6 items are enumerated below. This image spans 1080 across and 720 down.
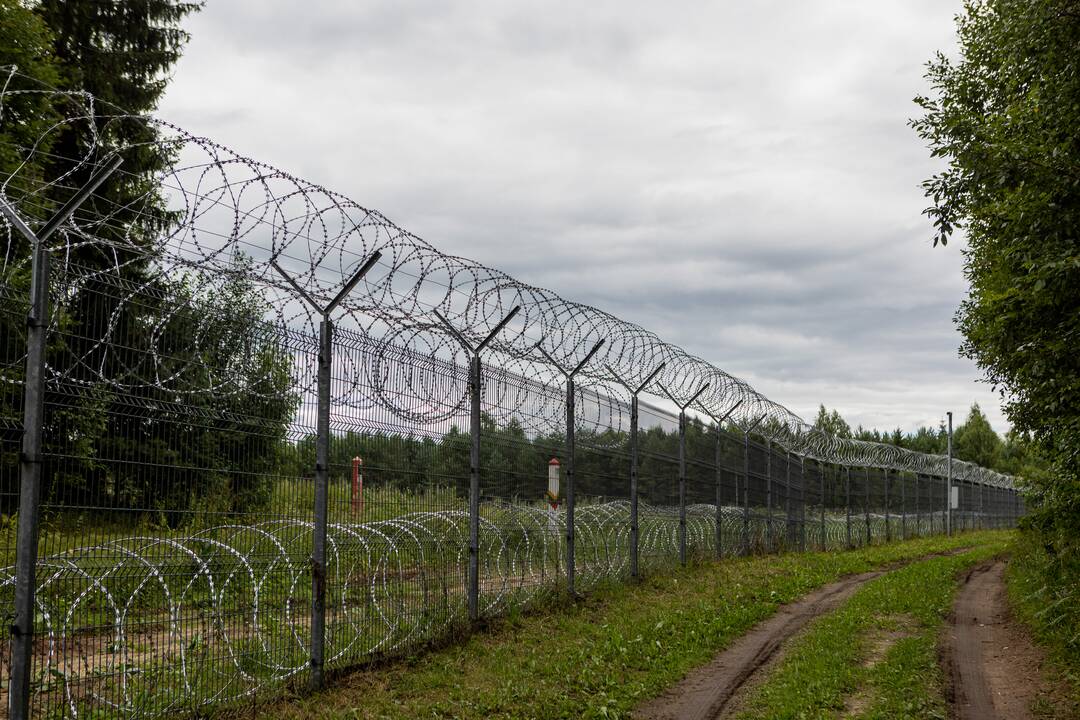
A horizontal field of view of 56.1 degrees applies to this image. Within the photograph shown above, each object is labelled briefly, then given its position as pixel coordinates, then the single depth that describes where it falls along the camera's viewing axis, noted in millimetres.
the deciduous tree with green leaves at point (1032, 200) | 8320
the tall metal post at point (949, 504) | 36281
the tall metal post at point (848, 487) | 26156
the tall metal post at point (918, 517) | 35375
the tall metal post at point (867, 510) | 28470
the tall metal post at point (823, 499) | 24484
